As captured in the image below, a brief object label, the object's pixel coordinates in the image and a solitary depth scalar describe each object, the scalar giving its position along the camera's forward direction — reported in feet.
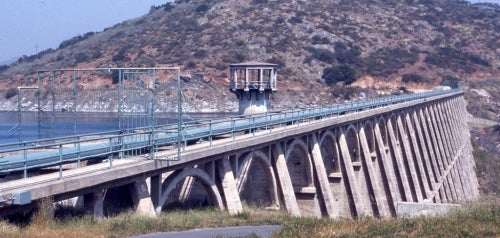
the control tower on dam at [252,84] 110.63
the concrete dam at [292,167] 52.47
